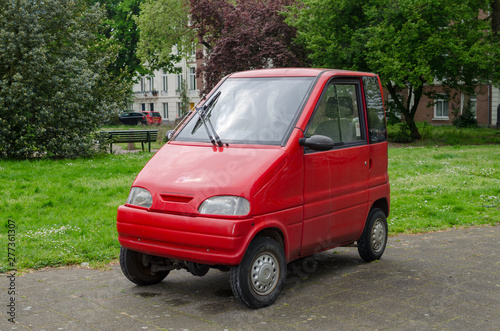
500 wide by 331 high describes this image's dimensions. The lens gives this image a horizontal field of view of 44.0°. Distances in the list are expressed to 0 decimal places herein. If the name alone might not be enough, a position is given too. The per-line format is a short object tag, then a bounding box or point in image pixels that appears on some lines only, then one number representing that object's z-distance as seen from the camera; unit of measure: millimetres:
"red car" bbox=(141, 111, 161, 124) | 62391
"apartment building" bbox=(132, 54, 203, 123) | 71812
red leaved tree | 35594
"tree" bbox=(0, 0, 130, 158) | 17344
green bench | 21328
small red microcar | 5148
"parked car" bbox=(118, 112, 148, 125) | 63531
